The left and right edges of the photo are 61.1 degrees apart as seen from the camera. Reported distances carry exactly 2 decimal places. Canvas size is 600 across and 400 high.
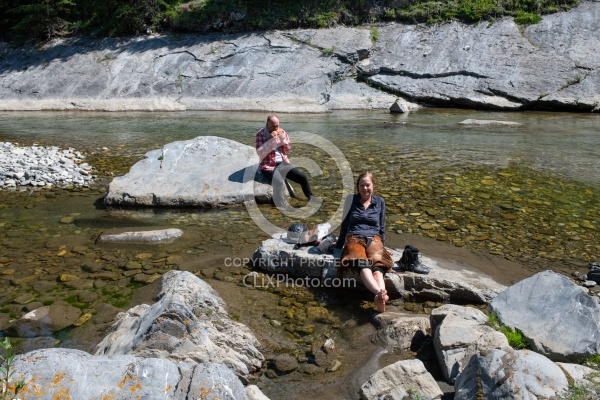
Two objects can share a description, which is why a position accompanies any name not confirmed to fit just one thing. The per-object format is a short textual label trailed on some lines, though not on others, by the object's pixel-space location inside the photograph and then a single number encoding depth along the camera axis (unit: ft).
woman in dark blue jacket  17.79
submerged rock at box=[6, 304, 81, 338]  16.20
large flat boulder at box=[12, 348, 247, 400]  9.36
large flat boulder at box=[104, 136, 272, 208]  28.55
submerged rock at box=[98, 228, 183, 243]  23.40
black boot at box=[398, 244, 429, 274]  18.76
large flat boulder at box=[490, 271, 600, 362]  12.76
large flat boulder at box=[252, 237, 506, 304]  17.97
